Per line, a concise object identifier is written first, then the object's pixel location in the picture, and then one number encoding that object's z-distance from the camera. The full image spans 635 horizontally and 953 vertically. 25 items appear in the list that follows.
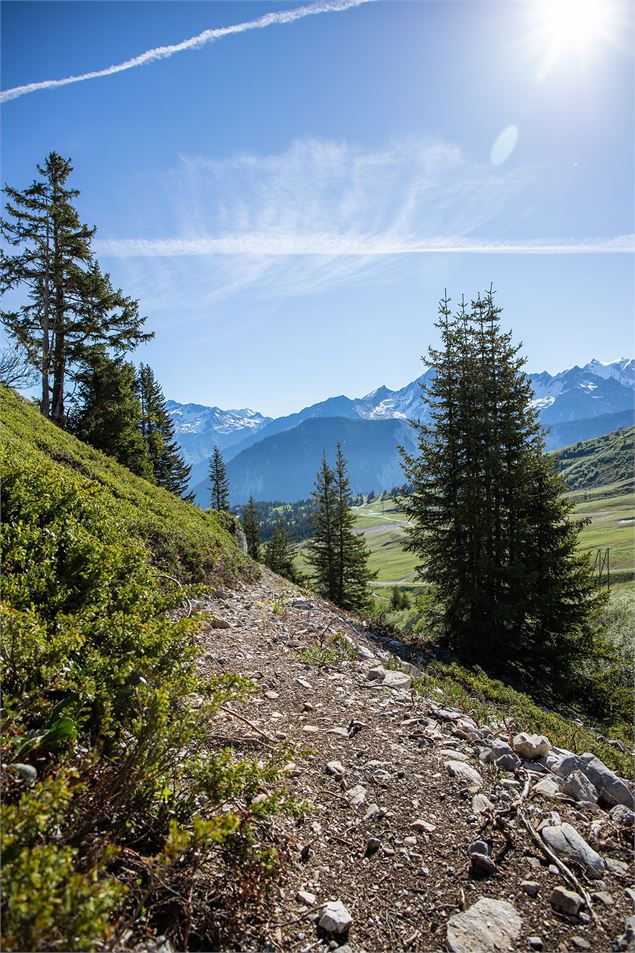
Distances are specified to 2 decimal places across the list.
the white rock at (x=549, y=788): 4.82
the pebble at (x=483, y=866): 3.66
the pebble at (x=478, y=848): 3.84
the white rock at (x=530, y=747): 5.84
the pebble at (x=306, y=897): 3.22
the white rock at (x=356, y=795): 4.41
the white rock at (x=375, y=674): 7.93
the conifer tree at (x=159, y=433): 44.44
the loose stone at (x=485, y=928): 3.02
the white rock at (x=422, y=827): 4.11
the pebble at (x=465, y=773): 4.86
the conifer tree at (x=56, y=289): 24.19
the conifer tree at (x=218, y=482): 74.86
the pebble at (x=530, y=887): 3.48
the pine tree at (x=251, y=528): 56.25
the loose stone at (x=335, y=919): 3.03
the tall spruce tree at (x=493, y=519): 17.70
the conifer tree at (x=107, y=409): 28.97
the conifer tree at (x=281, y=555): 49.09
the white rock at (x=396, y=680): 7.73
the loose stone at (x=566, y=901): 3.32
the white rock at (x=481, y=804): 4.42
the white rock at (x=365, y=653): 9.42
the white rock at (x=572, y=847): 3.78
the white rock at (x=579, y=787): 4.90
